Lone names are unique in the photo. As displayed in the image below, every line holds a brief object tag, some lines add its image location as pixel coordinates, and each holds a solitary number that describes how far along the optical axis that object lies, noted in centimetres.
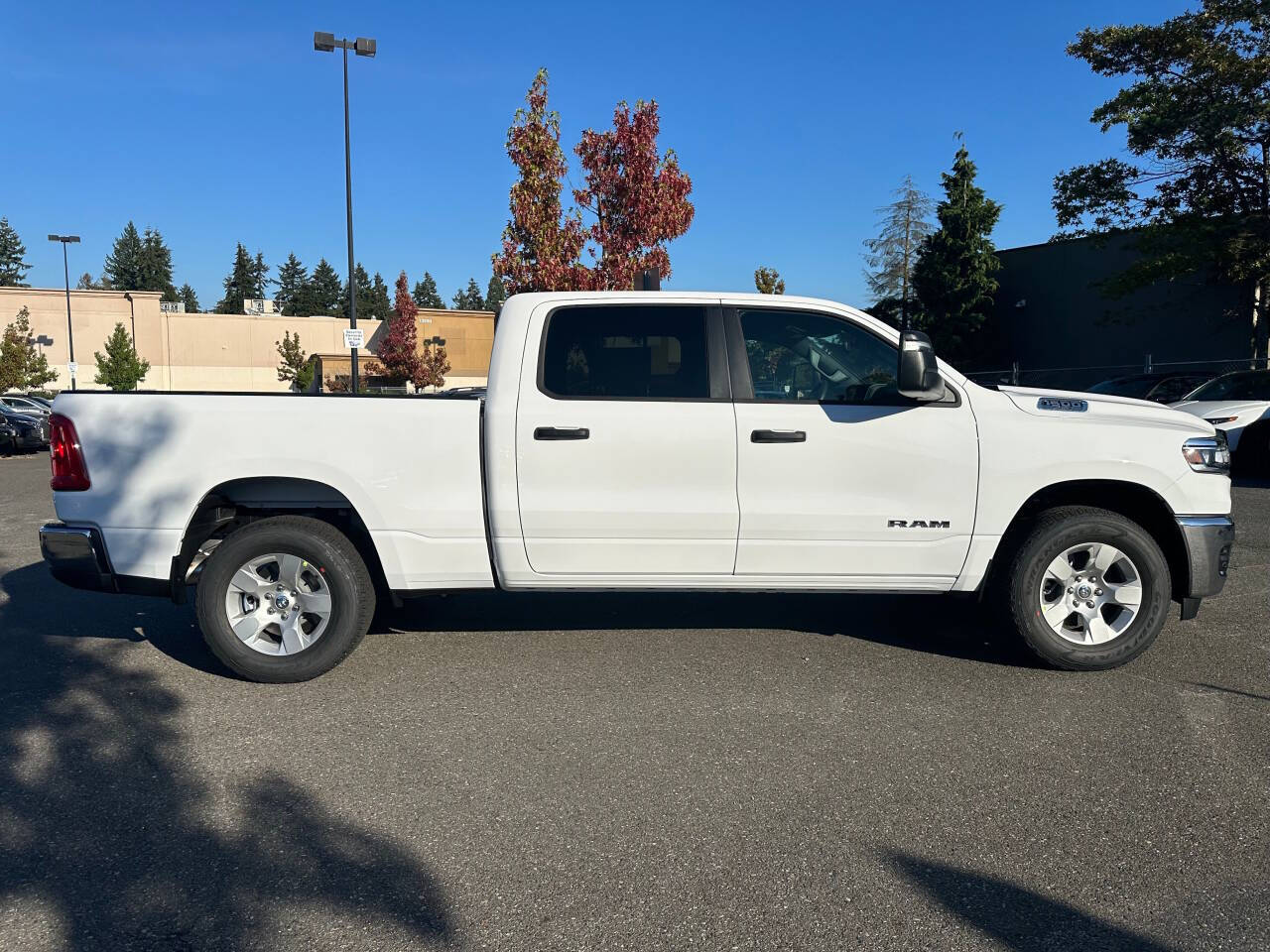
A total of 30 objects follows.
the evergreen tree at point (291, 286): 13300
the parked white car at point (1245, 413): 1318
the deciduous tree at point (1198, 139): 2019
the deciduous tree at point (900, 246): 5153
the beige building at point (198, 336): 6328
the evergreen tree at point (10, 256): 12106
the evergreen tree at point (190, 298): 13575
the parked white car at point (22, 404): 2824
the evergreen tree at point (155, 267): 12375
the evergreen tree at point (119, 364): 5588
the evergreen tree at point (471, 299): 15425
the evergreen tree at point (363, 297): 12422
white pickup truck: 479
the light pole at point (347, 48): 1991
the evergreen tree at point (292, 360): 6575
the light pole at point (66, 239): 4759
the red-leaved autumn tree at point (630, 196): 1930
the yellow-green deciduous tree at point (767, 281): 4075
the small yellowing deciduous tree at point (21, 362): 4481
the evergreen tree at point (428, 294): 15038
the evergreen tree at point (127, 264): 12444
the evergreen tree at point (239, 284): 12662
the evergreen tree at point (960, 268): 3478
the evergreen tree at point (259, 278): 12838
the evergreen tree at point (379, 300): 13150
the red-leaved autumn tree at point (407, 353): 5500
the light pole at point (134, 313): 6619
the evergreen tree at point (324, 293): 13150
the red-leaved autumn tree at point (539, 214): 1892
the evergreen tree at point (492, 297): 14115
